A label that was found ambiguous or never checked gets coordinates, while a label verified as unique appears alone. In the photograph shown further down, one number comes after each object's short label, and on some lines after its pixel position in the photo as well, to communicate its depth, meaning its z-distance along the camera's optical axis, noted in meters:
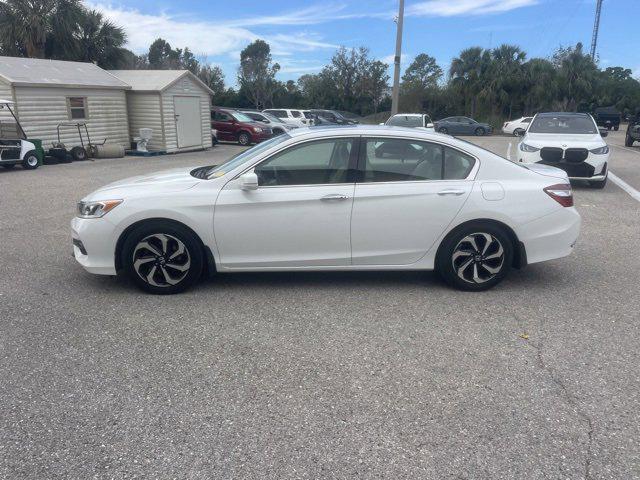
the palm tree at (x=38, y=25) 24.66
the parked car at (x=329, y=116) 31.38
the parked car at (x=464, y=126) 38.16
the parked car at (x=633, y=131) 24.86
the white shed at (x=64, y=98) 16.53
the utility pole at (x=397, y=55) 23.77
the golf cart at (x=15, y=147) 14.65
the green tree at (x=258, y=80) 59.60
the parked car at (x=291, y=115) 31.01
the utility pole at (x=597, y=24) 60.24
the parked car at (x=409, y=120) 19.50
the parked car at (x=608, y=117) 45.69
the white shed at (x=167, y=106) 20.36
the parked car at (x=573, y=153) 11.33
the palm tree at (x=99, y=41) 26.48
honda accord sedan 4.91
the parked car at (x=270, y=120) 27.05
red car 25.92
